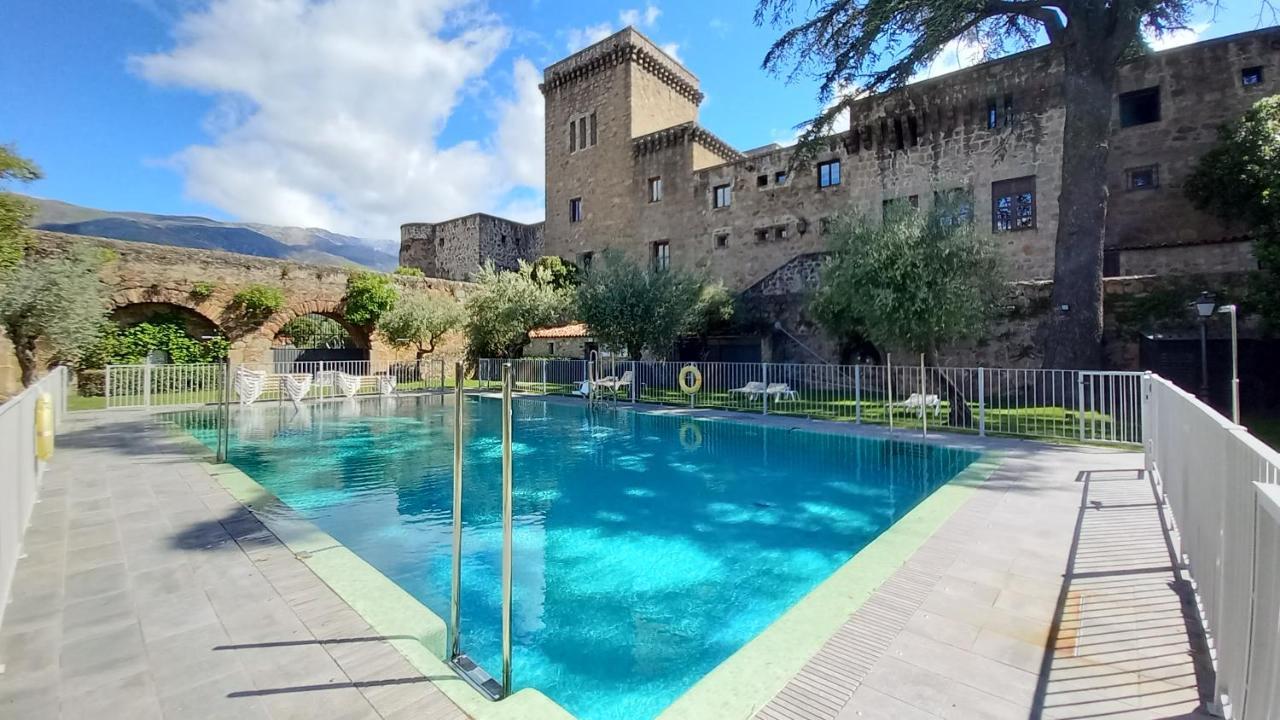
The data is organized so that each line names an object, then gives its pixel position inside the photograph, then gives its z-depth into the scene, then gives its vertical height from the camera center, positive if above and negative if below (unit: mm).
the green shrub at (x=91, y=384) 16562 -352
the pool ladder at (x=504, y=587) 2582 -1090
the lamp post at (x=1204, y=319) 9656 +746
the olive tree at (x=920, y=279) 10750 +1649
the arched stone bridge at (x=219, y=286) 17375 +2859
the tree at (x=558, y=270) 27094 +4753
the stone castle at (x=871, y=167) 16000 +7511
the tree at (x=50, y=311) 11742 +1324
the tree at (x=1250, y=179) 12000 +4440
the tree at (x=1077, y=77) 11797 +6074
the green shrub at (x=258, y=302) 19578 +2396
